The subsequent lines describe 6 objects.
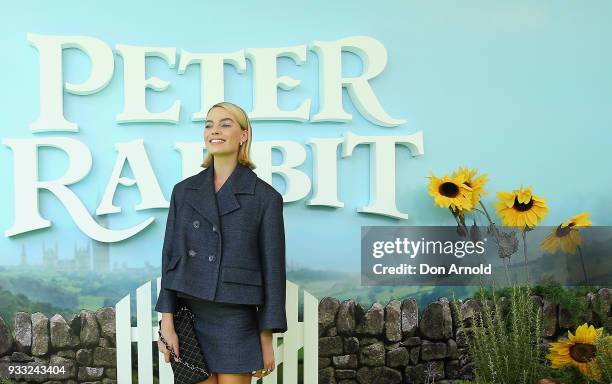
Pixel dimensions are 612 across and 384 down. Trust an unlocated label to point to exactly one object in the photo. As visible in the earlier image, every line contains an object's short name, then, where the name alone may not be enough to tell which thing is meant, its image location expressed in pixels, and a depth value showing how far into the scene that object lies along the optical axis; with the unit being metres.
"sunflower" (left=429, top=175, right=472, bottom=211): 2.73
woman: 2.04
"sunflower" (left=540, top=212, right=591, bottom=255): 3.12
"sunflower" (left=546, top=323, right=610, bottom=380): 2.73
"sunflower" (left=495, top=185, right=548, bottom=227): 2.78
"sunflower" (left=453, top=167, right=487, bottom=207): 2.79
